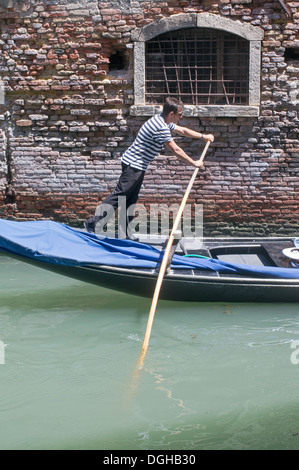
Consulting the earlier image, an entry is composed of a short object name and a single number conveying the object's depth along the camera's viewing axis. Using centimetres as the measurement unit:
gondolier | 500
